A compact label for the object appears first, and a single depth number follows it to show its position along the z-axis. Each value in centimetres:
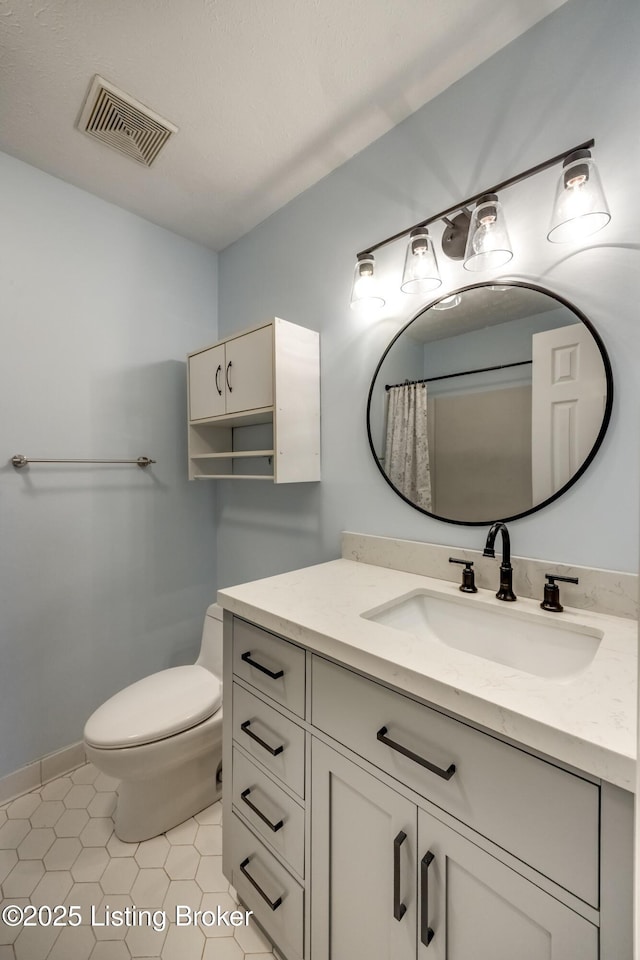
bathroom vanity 52
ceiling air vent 126
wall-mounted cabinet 149
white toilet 124
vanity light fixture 91
